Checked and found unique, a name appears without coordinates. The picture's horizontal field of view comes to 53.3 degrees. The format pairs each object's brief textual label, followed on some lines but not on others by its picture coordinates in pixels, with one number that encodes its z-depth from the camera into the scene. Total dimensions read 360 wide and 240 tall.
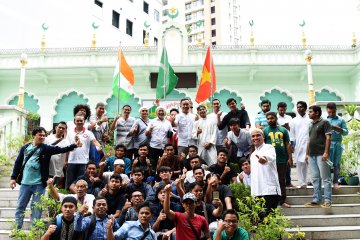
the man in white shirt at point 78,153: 6.11
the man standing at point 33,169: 5.16
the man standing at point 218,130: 7.07
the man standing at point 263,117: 6.99
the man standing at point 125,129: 7.19
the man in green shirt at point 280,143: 5.80
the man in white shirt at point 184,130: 7.28
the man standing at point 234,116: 6.95
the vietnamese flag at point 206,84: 10.71
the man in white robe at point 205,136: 6.93
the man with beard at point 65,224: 3.96
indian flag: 10.78
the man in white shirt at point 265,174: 4.86
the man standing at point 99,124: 6.93
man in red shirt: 4.21
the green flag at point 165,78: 11.24
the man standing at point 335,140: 6.55
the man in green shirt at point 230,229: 4.13
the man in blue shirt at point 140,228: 4.21
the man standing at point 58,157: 6.06
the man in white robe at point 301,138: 6.58
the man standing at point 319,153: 5.78
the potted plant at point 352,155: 6.97
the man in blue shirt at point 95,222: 4.16
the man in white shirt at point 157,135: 7.04
